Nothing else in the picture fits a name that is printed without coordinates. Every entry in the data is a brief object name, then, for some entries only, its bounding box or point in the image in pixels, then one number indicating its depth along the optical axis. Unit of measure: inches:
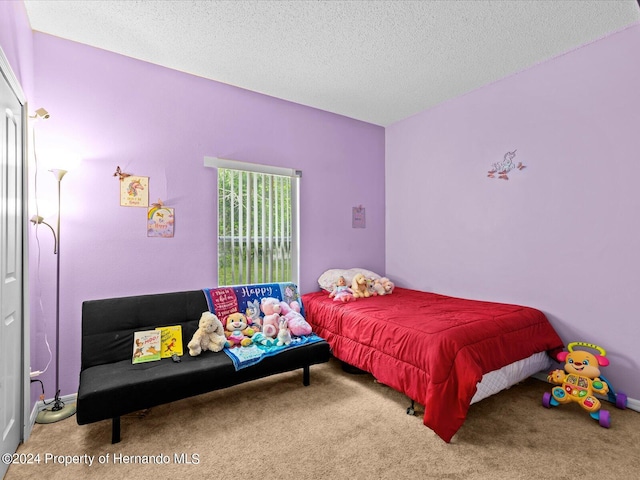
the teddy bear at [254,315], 113.3
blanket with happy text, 95.5
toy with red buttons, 87.4
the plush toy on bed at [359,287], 136.2
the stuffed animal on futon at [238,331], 103.8
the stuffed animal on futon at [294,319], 111.7
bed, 79.8
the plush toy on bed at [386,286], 145.8
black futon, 75.0
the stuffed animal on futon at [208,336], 97.6
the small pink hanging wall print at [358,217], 164.2
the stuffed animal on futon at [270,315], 108.9
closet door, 68.1
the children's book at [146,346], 91.9
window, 127.1
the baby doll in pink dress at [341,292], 129.0
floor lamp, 88.2
